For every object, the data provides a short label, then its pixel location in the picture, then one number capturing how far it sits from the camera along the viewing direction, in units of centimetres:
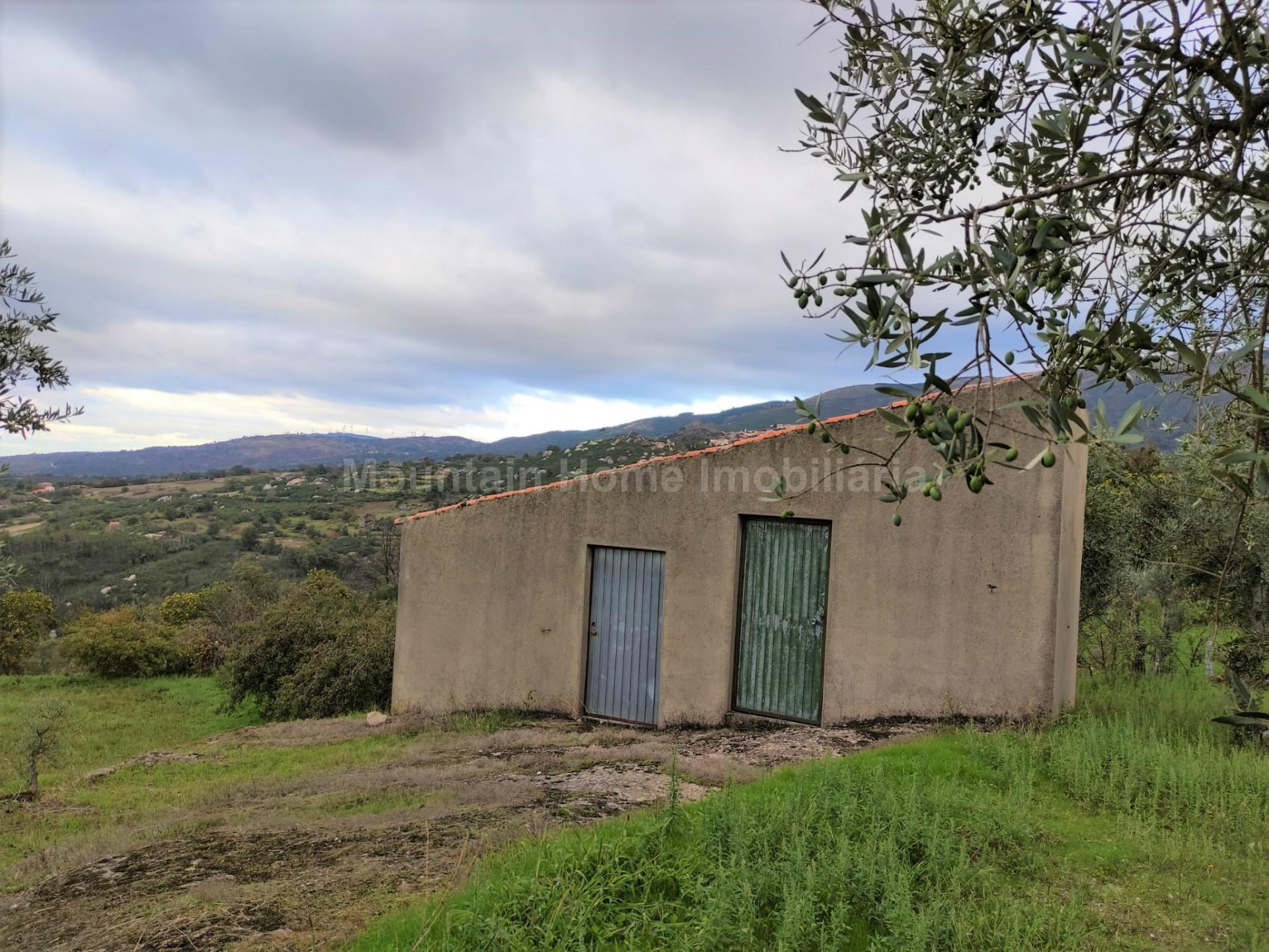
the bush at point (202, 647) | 2194
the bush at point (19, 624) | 2170
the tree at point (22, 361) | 627
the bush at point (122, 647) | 1995
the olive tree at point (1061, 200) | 240
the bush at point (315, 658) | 1418
